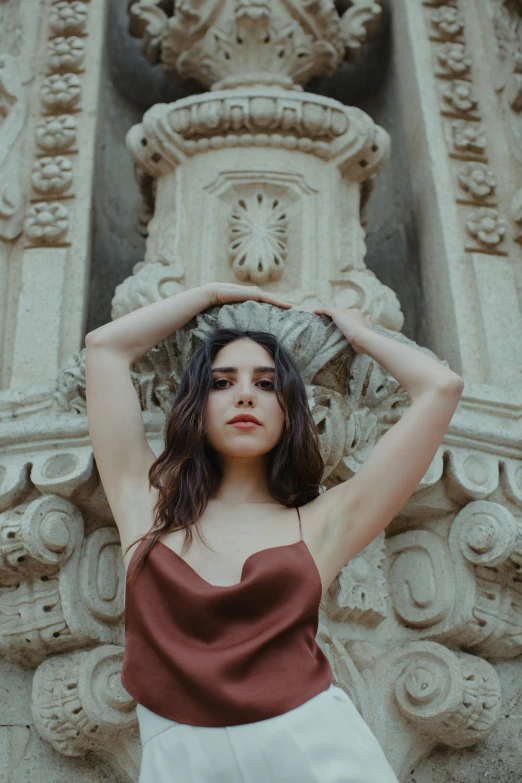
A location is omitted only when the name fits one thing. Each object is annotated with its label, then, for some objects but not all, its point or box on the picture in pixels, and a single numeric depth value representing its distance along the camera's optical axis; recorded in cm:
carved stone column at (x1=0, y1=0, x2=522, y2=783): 236
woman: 165
